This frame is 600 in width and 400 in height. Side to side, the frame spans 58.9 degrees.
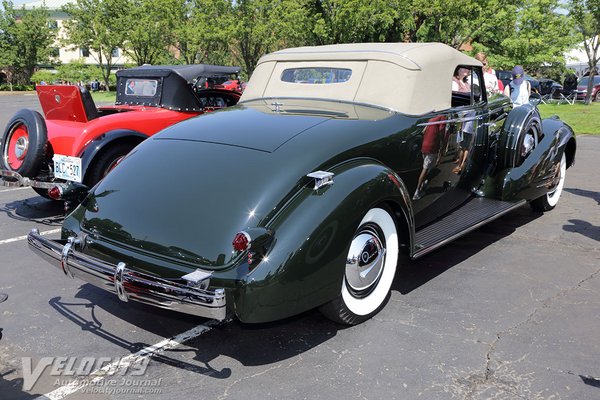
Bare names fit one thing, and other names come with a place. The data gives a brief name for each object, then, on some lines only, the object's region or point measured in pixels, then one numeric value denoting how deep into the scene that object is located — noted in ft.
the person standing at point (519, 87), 32.78
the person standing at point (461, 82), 15.90
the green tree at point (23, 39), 143.02
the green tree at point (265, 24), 65.00
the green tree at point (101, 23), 101.93
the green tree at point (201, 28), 71.97
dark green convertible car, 8.83
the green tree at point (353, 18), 59.68
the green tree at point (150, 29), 83.25
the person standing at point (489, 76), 26.32
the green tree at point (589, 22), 64.49
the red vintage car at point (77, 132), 17.90
